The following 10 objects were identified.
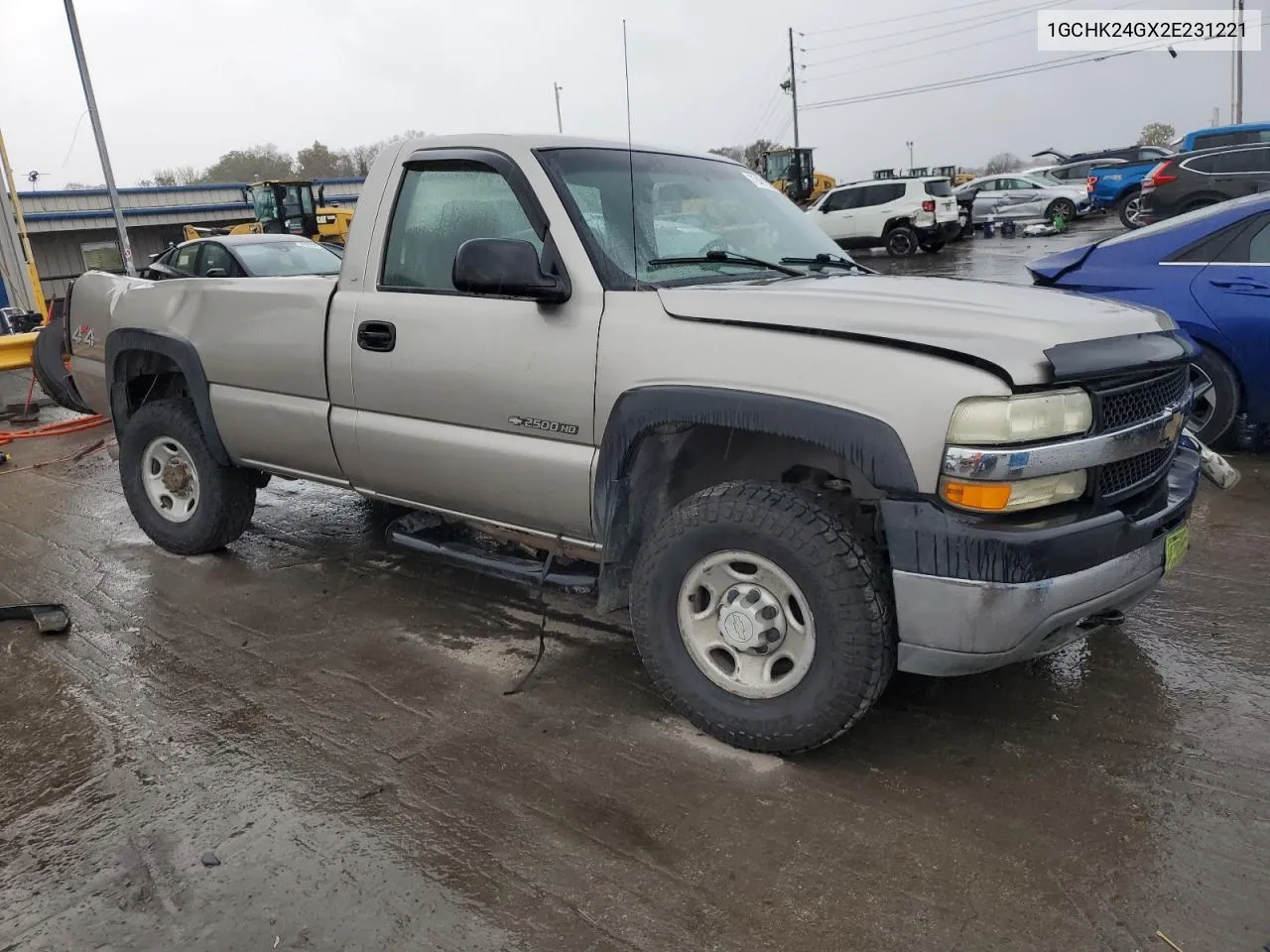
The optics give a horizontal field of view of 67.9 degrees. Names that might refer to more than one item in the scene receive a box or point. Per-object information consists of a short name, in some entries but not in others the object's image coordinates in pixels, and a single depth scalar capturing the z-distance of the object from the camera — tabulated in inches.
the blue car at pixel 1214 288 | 221.1
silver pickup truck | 102.7
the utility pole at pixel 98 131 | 773.9
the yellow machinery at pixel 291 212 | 1144.2
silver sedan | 1026.1
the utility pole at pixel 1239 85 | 1760.6
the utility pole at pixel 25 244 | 579.2
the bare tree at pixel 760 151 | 1105.3
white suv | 850.1
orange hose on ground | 348.6
